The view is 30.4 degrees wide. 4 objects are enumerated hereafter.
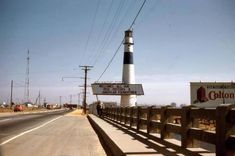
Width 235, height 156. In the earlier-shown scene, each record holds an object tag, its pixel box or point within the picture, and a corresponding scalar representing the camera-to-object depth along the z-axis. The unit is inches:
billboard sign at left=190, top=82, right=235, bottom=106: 1809.8
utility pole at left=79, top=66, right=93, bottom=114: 3375.5
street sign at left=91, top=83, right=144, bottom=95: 2933.1
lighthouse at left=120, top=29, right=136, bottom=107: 2501.2
